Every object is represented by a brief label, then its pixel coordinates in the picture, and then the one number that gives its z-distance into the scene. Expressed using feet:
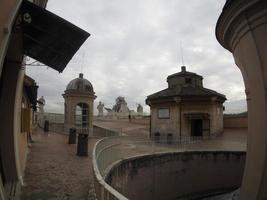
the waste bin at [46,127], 74.96
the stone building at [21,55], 14.44
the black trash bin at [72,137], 49.69
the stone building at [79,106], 65.34
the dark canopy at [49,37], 14.08
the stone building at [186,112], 62.09
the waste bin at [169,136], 61.37
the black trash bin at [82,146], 35.79
